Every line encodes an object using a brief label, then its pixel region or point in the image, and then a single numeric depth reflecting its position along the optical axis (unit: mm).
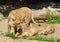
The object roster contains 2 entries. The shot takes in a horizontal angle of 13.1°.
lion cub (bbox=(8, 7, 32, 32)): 9234
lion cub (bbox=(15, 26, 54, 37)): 9570
